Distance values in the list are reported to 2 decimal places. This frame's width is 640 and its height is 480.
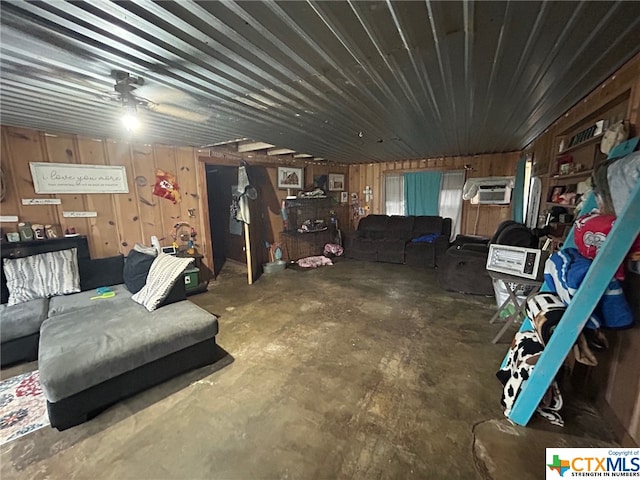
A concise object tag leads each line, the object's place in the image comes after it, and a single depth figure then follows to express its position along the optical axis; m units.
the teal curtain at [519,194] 4.44
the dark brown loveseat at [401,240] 5.31
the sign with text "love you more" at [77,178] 2.96
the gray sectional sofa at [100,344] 1.66
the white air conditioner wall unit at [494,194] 5.27
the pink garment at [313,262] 5.48
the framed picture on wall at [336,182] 6.74
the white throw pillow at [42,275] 2.58
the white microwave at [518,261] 2.20
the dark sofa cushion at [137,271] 2.81
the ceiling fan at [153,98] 1.79
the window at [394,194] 6.57
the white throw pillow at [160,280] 2.45
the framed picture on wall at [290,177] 5.61
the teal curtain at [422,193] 6.10
